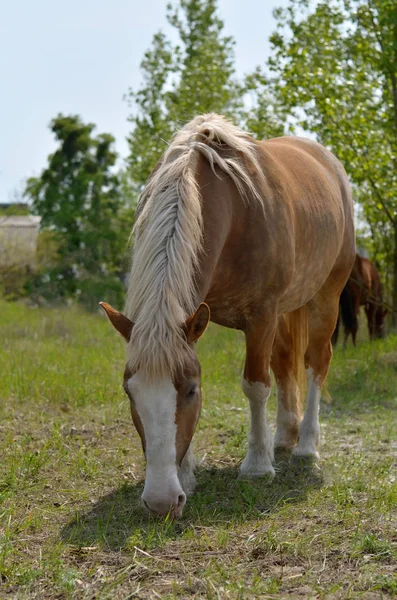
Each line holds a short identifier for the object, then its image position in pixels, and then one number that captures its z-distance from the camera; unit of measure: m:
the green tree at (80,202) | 24.83
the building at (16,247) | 24.19
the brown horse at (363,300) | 10.38
